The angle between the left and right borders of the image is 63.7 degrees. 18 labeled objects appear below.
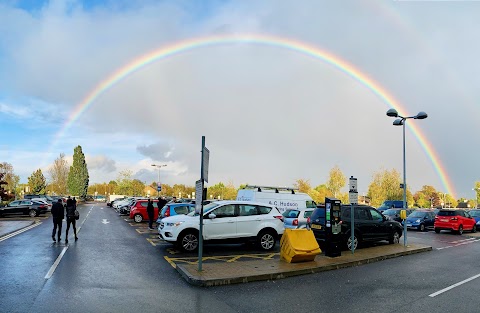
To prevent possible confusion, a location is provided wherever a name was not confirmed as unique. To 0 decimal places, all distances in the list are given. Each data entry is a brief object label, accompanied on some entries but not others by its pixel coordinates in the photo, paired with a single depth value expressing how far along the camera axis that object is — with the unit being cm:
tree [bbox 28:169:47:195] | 8880
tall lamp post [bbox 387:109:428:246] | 1609
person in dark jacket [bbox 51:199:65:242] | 1571
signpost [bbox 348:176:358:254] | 1401
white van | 2189
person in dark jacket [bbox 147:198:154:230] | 2274
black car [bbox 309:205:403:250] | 1507
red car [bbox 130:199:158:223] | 2752
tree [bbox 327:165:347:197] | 6284
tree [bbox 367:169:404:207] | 6519
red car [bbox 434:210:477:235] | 2486
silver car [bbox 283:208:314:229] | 1748
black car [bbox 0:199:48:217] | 3394
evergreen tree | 9506
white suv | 1359
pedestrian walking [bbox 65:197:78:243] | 1591
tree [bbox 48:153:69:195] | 9138
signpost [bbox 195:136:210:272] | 1009
